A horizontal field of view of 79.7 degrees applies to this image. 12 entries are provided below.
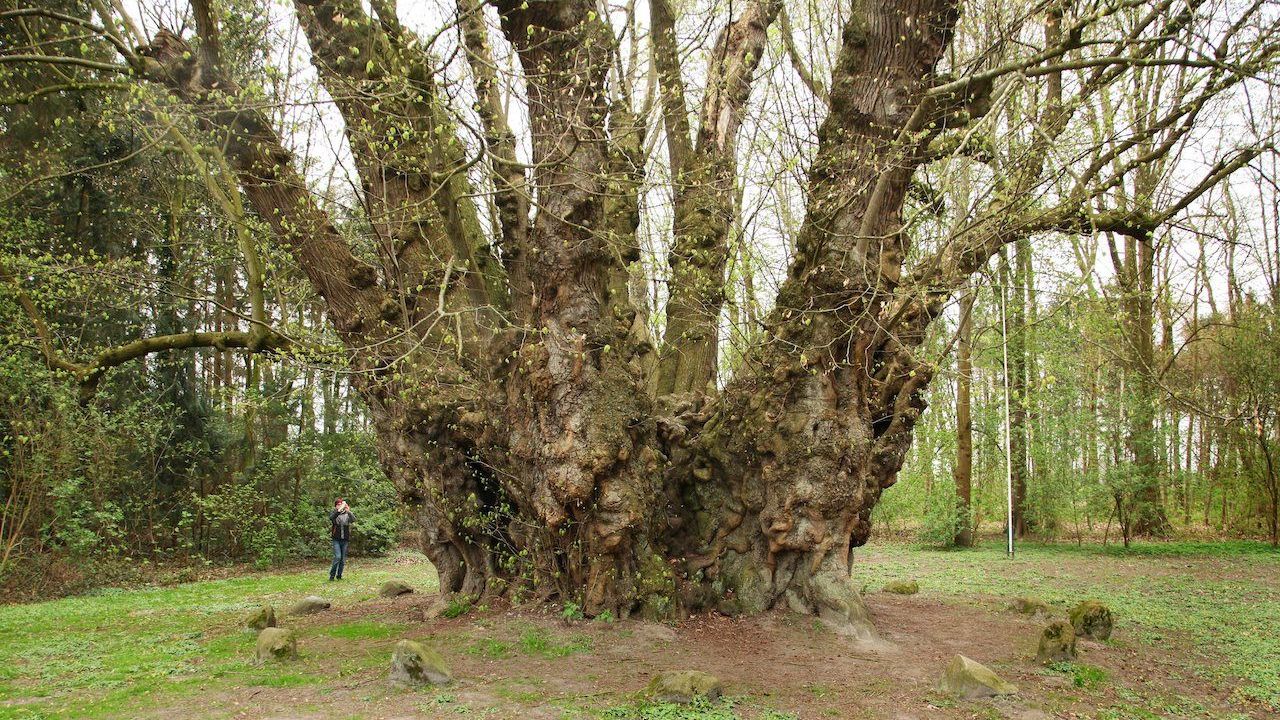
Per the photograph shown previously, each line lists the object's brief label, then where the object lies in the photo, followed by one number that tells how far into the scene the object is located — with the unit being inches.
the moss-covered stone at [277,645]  267.1
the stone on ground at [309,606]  370.9
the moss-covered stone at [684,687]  215.8
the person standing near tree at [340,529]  537.6
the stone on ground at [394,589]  419.2
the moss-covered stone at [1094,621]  283.1
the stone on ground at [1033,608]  340.2
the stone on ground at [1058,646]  256.4
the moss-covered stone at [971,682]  221.6
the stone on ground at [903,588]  404.5
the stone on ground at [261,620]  325.1
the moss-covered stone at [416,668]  235.6
